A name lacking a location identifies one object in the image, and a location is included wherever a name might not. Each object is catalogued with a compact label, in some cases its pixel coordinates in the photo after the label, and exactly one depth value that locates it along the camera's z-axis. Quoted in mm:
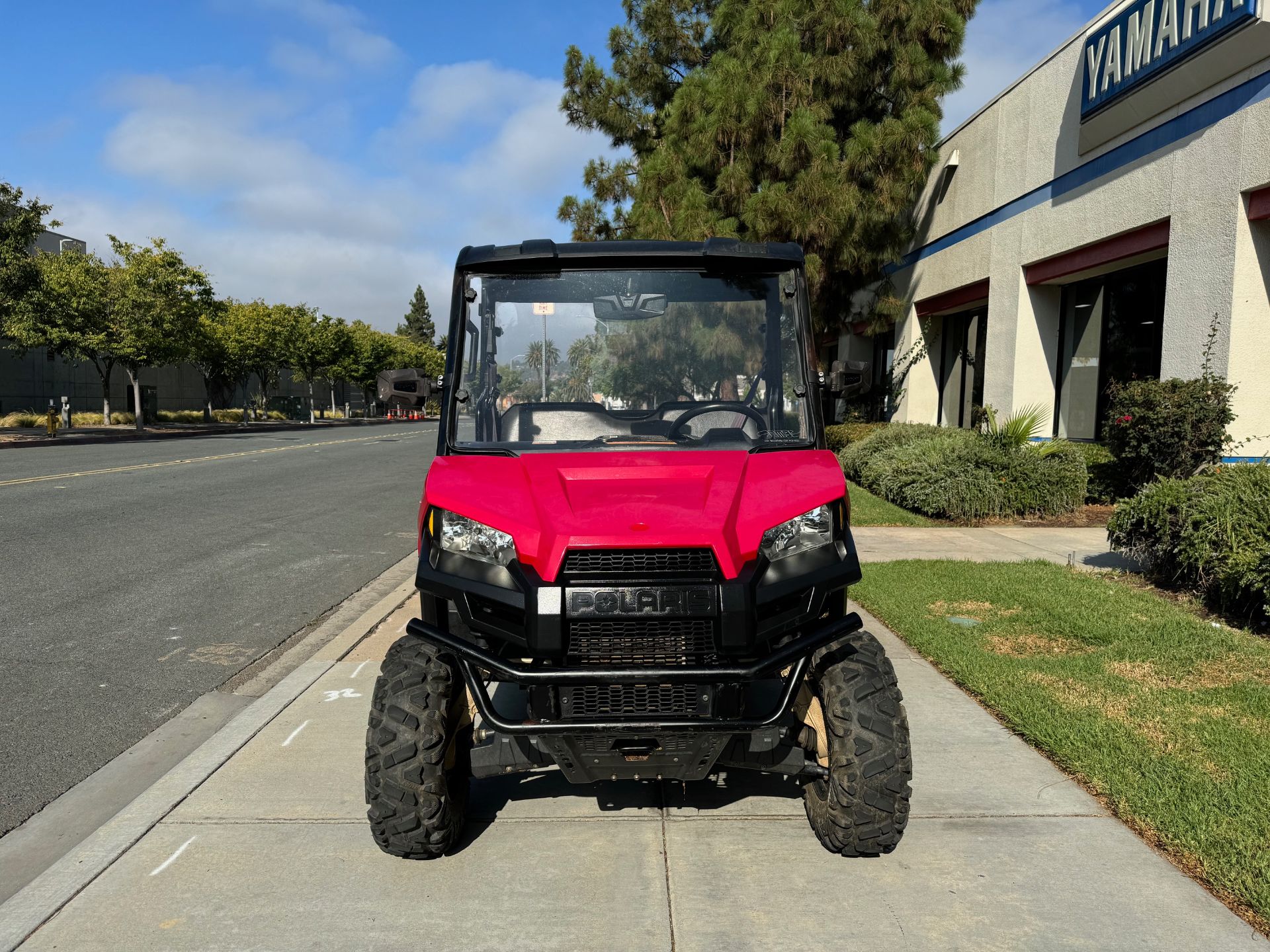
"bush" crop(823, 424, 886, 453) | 19859
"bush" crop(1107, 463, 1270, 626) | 6406
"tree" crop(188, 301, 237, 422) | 47375
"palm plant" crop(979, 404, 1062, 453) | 12719
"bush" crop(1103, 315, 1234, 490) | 10445
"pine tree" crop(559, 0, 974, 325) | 17359
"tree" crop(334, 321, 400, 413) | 73125
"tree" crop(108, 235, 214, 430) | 37938
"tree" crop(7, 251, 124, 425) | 34312
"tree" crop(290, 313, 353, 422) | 61750
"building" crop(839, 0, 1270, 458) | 11180
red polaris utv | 3100
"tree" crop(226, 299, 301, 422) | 53750
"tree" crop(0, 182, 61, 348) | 32062
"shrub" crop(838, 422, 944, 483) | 15953
